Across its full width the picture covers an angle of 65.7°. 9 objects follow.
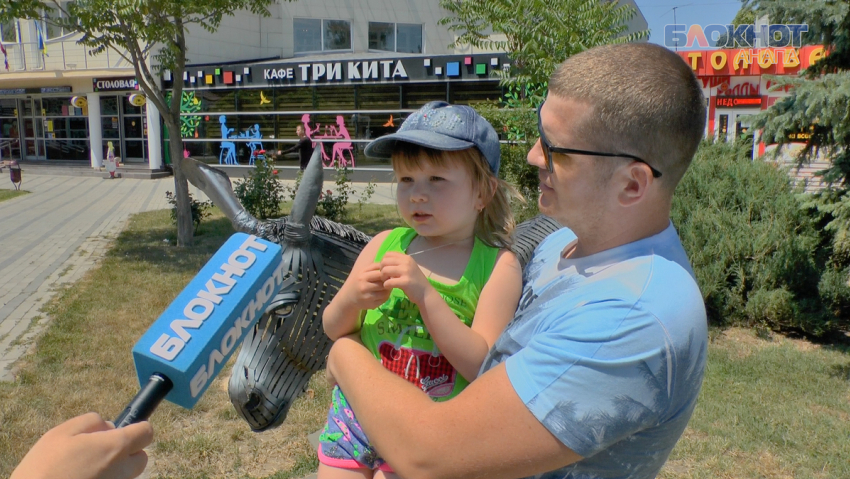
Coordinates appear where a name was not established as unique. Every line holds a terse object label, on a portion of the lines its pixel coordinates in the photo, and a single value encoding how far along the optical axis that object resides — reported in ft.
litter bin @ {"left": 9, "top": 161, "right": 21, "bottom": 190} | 62.49
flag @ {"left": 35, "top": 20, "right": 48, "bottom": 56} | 76.87
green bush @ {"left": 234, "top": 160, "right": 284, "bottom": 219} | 38.50
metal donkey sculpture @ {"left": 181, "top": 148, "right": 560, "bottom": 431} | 7.33
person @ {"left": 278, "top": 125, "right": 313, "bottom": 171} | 45.96
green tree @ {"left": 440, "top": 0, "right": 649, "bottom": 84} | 25.61
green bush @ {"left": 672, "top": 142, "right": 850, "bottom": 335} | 20.70
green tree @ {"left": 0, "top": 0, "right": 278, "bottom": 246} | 30.04
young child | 5.43
